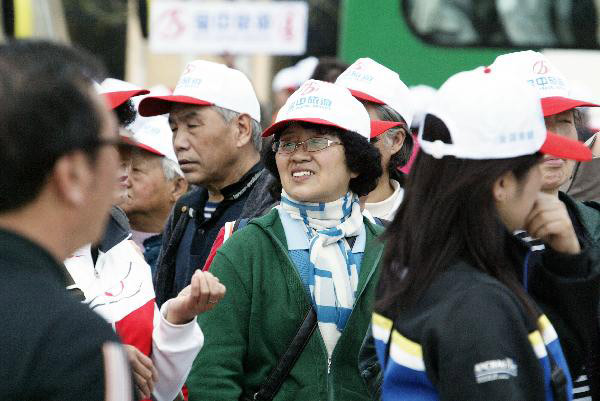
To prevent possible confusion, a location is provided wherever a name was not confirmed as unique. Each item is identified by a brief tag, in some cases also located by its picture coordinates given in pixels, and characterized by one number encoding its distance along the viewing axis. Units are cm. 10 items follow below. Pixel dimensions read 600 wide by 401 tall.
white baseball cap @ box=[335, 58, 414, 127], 1007
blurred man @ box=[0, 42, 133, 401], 349
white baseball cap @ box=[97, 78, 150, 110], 828
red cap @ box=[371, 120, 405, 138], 925
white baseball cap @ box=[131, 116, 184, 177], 1095
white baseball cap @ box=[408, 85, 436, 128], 1847
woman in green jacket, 709
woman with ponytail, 480
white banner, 2353
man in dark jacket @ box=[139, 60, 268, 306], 968
